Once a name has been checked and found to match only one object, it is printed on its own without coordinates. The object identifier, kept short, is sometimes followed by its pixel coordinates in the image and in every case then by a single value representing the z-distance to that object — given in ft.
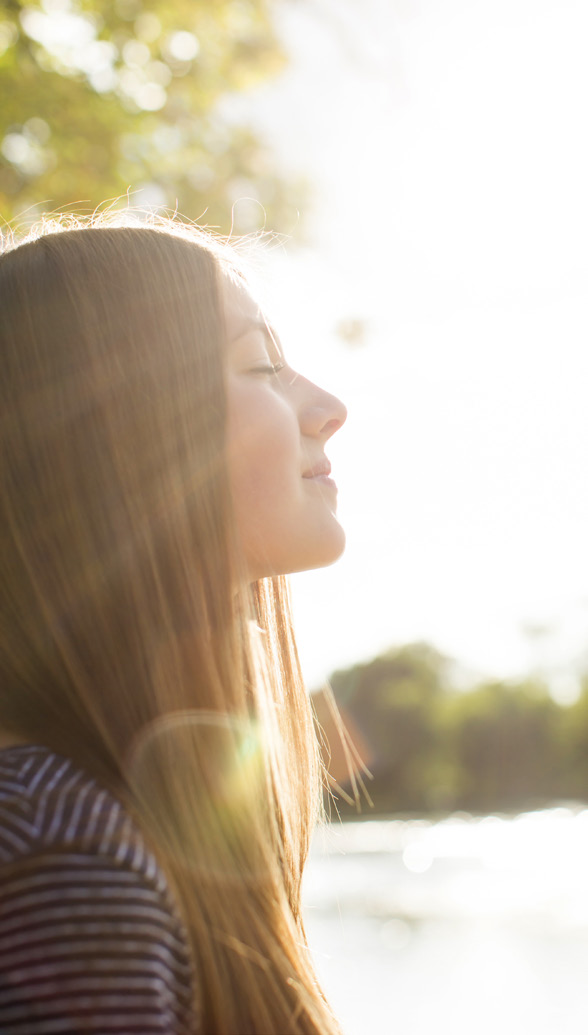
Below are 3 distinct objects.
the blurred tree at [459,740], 199.82
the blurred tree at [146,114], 15.06
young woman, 3.31
